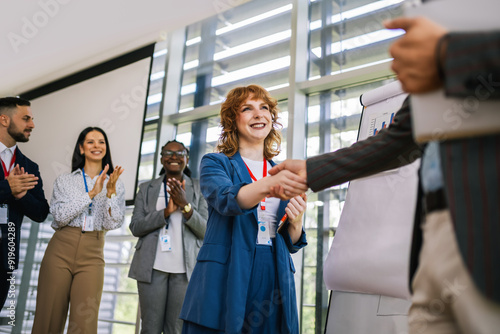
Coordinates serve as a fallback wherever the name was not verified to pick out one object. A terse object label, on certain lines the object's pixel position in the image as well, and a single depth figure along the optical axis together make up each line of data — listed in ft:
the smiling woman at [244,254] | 5.38
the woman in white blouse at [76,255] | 10.25
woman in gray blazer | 10.39
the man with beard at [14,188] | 10.28
